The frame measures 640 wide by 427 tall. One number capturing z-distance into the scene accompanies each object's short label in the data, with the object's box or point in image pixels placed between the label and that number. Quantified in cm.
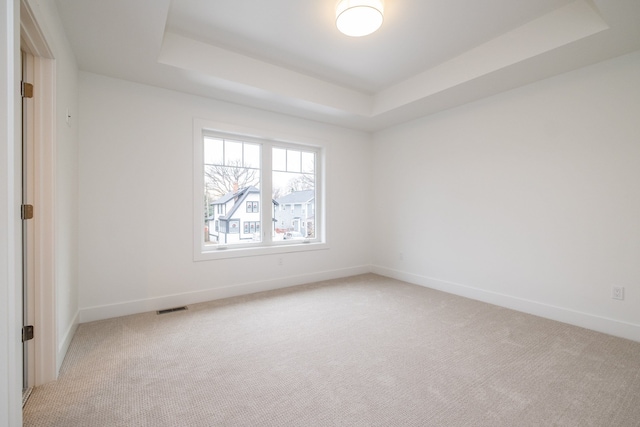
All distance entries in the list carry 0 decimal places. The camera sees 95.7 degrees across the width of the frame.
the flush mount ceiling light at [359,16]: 219
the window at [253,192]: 369
